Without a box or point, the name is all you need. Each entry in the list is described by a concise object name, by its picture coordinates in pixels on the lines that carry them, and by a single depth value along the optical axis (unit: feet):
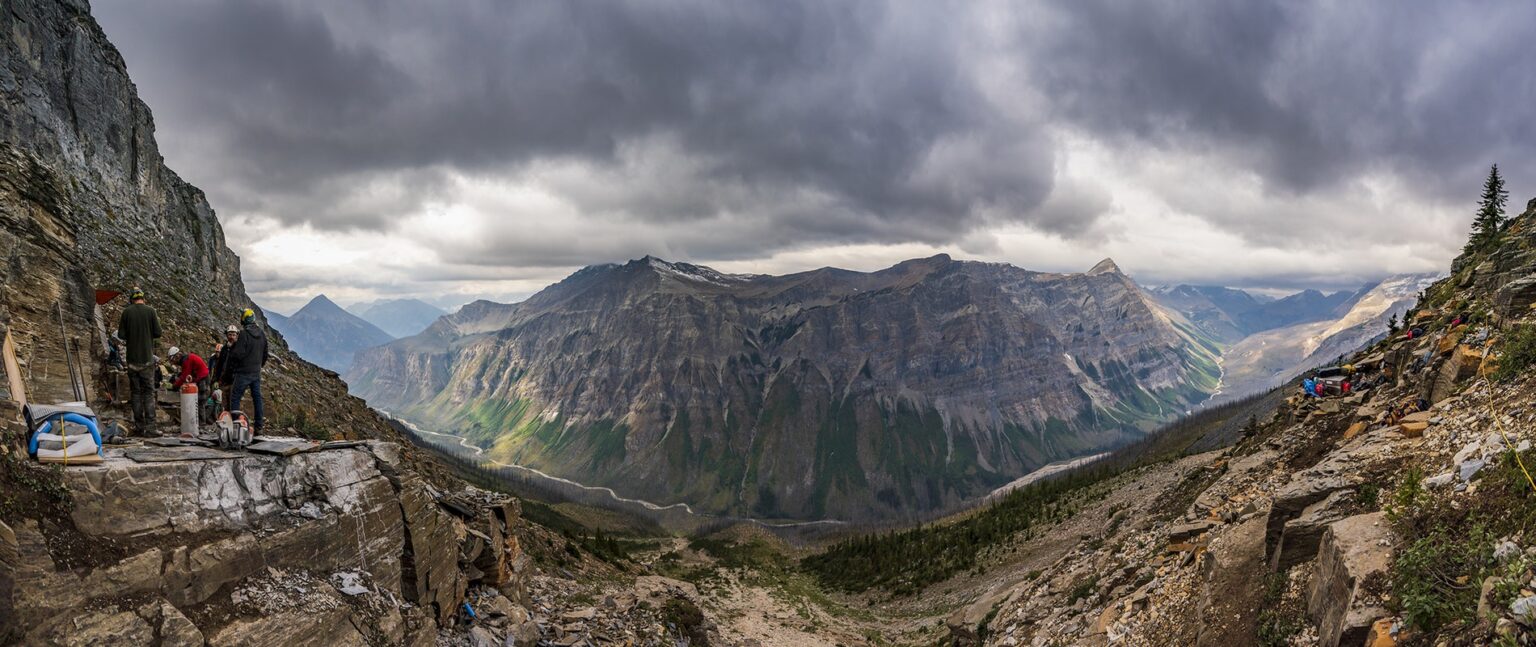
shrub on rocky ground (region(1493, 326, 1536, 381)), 47.65
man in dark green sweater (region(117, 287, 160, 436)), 56.95
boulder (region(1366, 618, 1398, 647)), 30.90
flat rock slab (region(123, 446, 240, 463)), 42.96
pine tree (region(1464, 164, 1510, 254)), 118.62
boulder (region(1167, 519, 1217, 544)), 65.10
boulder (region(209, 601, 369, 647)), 40.22
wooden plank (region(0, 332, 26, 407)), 45.44
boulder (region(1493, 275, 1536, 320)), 58.65
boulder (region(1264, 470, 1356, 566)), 46.85
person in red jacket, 58.54
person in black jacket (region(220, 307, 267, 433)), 61.41
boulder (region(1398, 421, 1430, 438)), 49.47
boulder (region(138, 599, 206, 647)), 36.47
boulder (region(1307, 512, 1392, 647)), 33.17
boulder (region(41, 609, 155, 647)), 32.99
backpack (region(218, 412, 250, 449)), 48.83
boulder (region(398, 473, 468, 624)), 58.39
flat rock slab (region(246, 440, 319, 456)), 49.11
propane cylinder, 54.65
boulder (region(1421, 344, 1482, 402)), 56.24
